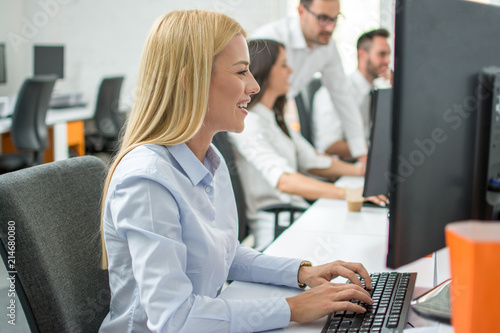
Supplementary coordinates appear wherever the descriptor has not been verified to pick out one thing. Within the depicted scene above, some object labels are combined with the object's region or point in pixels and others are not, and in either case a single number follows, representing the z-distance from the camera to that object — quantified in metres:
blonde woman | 0.83
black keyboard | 0.83
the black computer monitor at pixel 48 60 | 5.12
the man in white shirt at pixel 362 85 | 3.37
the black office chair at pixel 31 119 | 3.76
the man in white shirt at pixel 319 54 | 2.66
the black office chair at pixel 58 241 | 0.90
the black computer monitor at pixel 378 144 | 1.53
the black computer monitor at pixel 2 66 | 4.40
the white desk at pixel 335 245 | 1.06
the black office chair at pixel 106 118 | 4.92
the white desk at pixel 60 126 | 4.33
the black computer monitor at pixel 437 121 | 0.66
